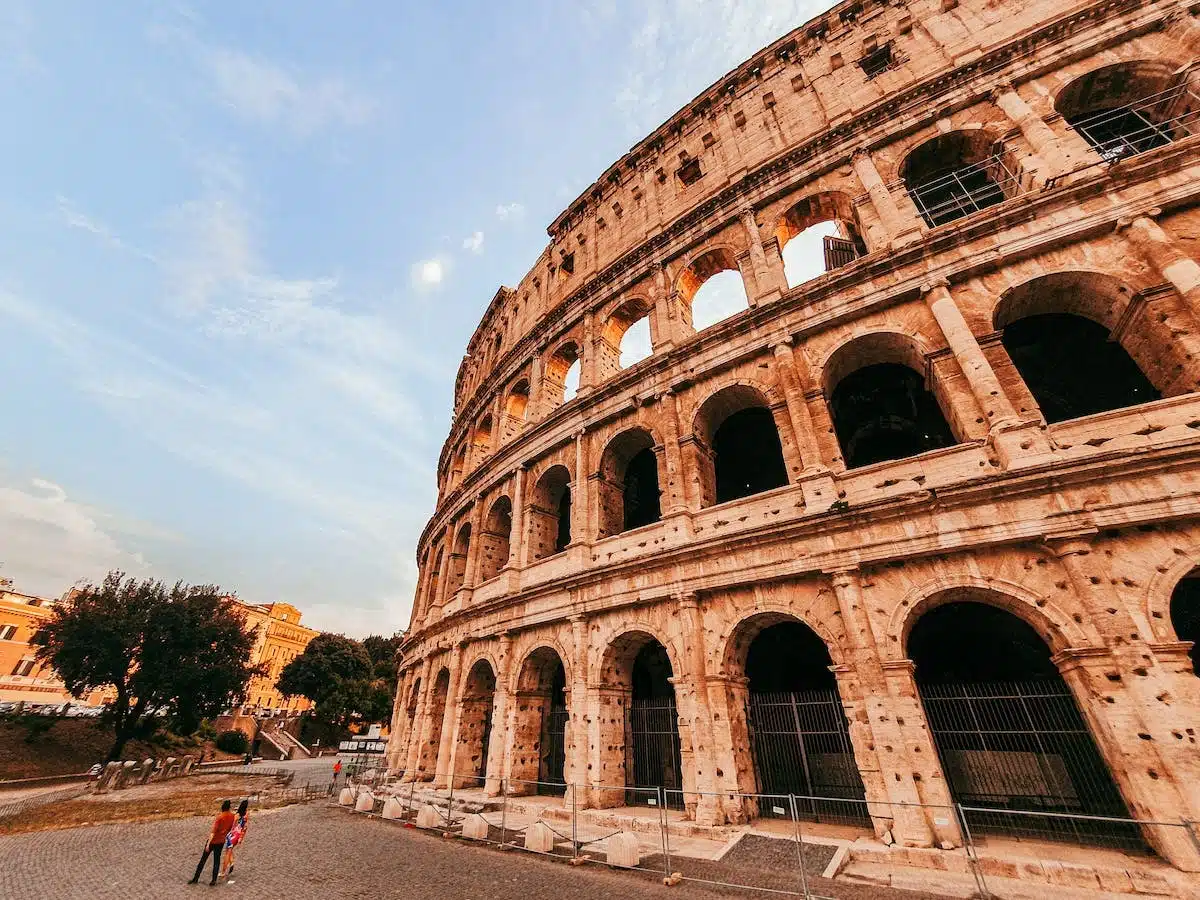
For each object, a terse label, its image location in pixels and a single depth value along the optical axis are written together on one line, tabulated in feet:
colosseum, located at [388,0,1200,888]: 21.53
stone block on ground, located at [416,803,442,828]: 30.71
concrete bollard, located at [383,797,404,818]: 34.19
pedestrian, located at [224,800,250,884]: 22.51
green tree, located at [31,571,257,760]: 76.79
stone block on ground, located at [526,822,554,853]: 23.95
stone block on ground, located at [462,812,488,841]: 26.89
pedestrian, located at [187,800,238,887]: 21.72
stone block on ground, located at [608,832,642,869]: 21.21
